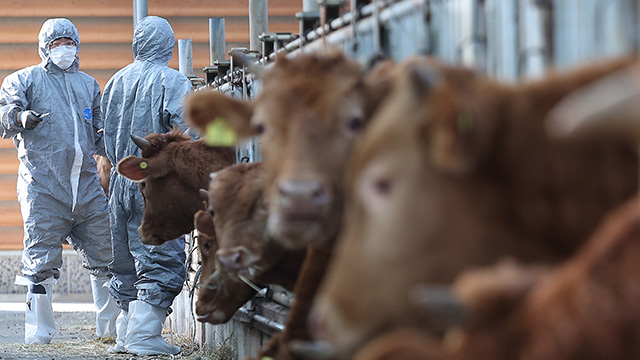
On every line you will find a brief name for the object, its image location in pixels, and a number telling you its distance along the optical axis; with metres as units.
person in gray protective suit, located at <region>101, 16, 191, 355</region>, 15.43
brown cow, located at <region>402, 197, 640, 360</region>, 3.07
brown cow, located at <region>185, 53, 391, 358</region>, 5.66
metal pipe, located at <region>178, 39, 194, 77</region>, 20.78
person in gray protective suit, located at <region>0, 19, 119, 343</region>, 18.67
